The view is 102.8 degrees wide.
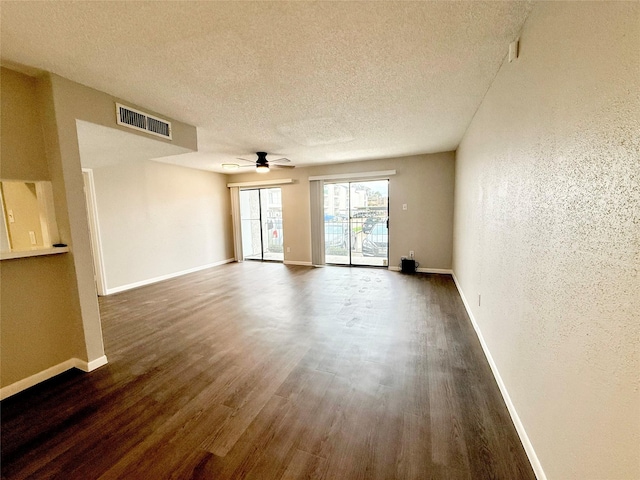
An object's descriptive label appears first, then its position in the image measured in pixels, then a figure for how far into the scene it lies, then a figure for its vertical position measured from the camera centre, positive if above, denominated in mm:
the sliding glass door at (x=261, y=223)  7074 -269
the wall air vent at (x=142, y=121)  2373 +950
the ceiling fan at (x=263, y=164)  4471 +985
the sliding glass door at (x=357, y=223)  5855 -273
